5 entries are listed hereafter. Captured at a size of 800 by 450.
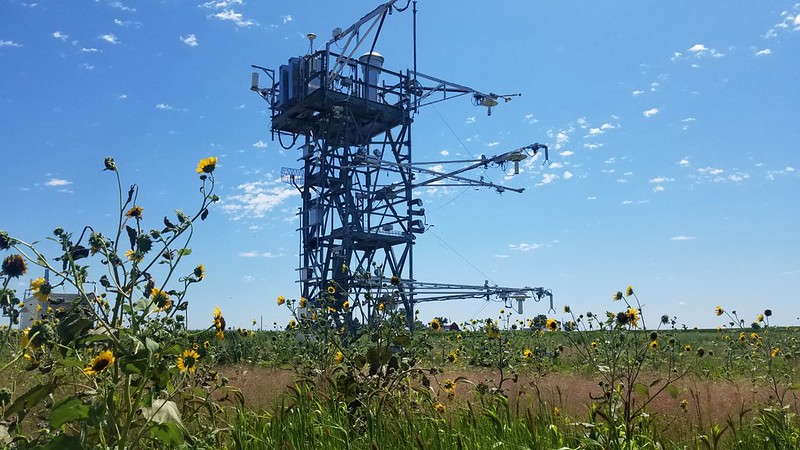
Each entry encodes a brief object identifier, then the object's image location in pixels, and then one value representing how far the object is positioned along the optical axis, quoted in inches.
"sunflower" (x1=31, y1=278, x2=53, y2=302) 125.8
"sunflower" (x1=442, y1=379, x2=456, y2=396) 197.5
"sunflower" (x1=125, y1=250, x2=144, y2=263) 125.9
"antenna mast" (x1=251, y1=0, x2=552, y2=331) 950.4
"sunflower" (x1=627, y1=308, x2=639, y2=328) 179.8
